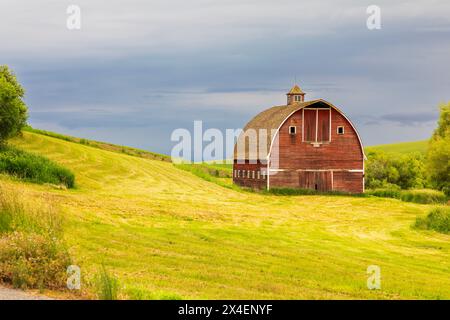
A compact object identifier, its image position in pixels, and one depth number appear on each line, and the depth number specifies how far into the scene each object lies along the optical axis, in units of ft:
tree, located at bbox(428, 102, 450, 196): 223.10
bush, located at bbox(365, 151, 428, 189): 296.30
